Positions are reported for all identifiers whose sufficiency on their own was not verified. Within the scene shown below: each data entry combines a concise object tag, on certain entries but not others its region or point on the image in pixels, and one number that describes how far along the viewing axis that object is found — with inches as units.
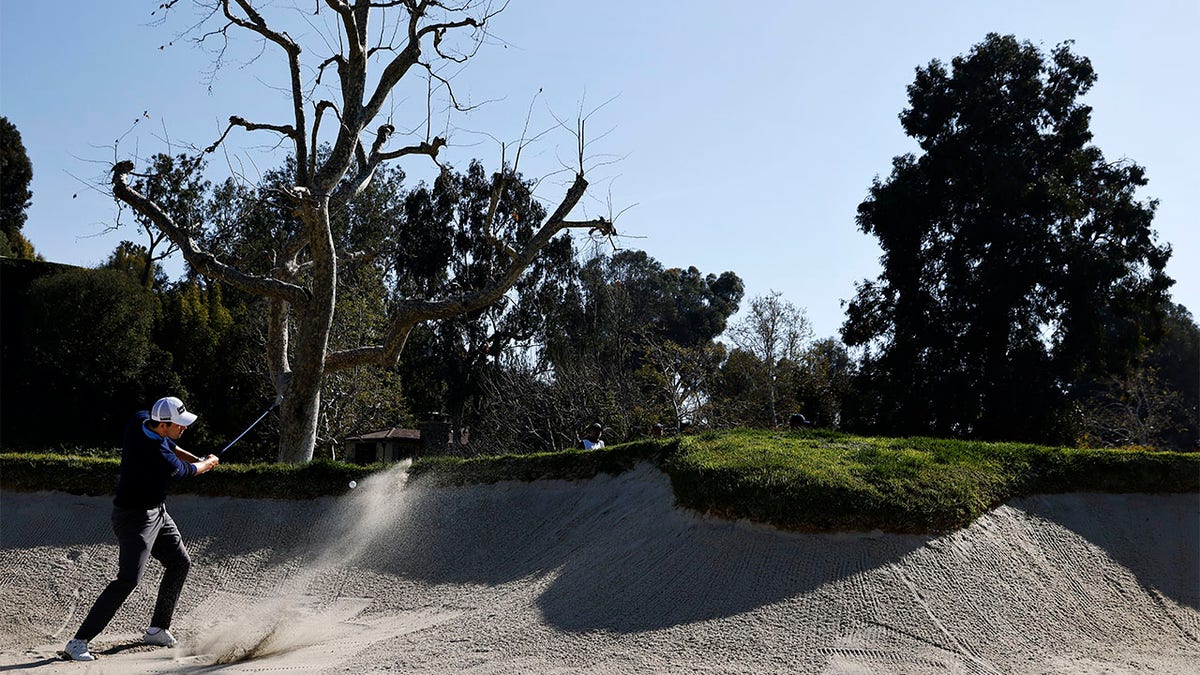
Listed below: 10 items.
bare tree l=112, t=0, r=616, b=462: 634.8
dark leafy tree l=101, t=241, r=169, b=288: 1486.3
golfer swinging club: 334.0
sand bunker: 313.3
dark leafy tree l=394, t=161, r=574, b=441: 1670.8
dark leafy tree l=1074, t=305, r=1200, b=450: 1334.9
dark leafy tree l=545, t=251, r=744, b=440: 1328.5
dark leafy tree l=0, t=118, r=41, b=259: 1754.4
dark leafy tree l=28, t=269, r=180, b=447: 1090.1
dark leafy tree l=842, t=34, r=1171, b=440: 1054.4
